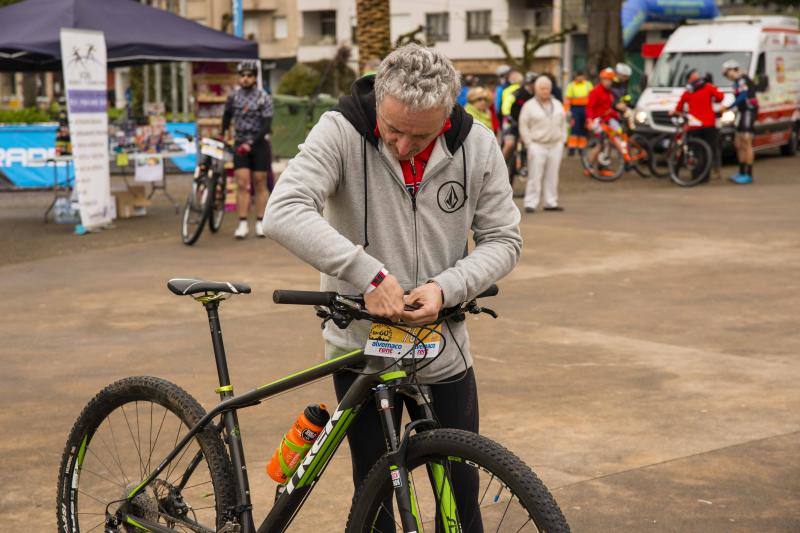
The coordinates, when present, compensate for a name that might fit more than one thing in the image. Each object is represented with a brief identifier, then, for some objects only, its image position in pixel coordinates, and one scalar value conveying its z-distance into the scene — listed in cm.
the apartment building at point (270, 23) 7088
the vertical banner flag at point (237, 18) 2094
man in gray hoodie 300
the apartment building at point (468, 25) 6184
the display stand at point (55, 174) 1452
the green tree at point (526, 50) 3256
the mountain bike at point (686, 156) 1831
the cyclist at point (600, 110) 1888
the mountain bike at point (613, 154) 1916
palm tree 1958
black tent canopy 1370
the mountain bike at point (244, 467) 294
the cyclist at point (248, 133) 1289
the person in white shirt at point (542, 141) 1490
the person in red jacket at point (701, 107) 1861
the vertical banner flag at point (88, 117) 1367
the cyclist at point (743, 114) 1883
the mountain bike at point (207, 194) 1259
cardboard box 1545
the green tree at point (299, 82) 5344
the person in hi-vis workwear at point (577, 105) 2194
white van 2139
